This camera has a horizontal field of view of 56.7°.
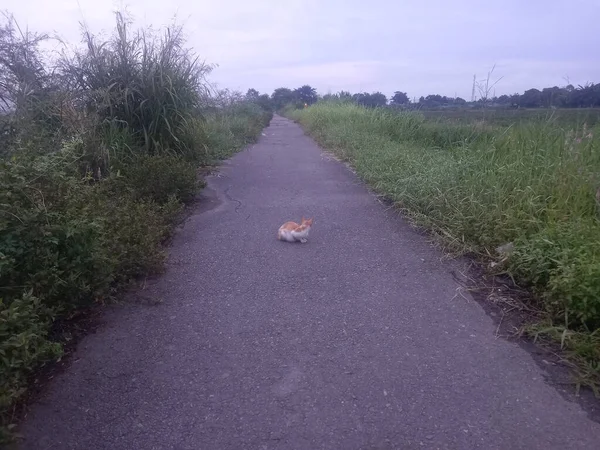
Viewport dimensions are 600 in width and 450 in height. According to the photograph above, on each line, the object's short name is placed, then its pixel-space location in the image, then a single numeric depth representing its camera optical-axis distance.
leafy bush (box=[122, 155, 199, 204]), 6.65
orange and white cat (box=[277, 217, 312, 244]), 5.70
